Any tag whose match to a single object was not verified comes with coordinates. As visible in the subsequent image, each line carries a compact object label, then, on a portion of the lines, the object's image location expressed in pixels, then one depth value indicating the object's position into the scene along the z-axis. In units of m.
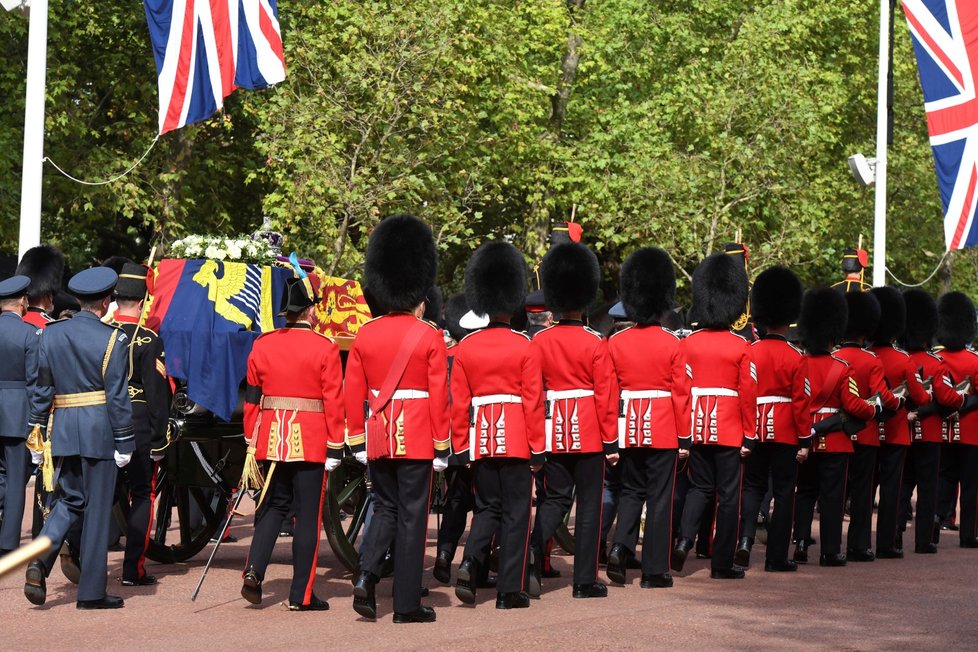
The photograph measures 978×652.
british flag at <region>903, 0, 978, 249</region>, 27.73
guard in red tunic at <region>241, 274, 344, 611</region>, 16.30
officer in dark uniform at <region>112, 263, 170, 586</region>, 17.44
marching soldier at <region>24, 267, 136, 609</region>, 16.20
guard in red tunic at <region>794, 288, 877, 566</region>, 20.69
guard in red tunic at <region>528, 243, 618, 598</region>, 17.59
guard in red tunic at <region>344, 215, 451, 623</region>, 15.80
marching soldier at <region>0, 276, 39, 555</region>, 19.30
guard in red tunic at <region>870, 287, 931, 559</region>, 21.91
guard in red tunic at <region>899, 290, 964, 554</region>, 22.52
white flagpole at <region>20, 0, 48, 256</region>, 27.48
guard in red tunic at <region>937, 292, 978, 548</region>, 23.19
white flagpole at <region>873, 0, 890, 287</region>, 38.28
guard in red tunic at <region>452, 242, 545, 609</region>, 16.67
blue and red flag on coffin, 18.55
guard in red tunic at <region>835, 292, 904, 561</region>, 21.03
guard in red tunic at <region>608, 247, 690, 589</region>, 18.53
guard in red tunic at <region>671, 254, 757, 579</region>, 19.27
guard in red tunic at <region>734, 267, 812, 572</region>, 20.09
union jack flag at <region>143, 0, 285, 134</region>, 27.58
